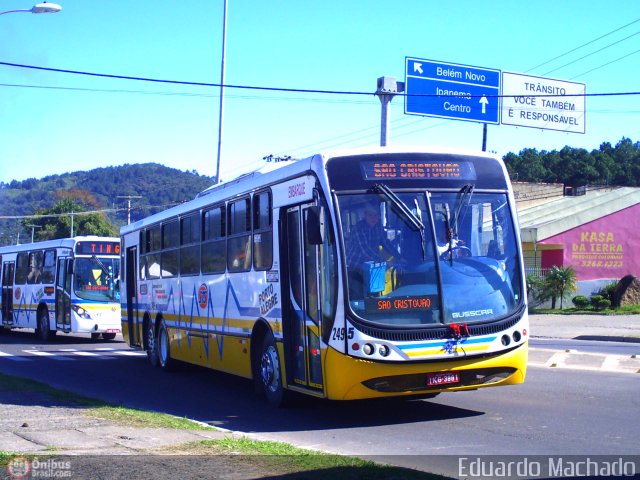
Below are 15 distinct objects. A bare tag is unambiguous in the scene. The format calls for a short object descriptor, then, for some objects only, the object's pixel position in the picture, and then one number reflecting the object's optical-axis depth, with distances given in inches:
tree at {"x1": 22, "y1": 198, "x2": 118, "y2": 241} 3339.1
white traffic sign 960.3
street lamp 739.7
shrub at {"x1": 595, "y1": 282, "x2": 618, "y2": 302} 1435.4
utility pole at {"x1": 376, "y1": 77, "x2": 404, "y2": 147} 828.0
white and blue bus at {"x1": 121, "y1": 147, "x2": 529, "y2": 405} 401.7
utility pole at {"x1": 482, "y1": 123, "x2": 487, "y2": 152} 1077.1
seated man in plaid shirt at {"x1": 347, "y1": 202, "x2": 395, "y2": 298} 403.5
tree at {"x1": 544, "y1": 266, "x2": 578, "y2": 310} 1423.5
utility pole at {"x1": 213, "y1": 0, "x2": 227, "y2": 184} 1302.9
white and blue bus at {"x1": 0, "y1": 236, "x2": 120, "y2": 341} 1079.0
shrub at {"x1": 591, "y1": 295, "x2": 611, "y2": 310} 1387.8
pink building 1574.8
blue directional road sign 890.7
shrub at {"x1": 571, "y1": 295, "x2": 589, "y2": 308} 1434.5
